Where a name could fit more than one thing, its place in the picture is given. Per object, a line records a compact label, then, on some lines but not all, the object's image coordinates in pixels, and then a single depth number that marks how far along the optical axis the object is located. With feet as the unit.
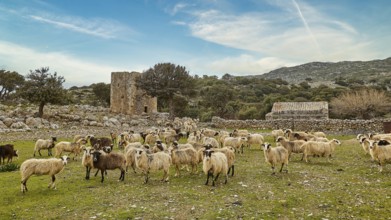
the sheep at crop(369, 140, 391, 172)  49.29
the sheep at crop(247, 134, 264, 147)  77.92
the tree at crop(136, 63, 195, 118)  175.83
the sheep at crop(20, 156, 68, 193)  40.47
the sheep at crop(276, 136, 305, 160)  61.21
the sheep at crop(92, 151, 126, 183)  46.60
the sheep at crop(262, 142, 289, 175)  49.70
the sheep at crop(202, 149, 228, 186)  43.19
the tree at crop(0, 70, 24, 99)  250.78
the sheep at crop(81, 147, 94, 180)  48.19
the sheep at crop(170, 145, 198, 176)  49.57
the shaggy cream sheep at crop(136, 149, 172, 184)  45.88
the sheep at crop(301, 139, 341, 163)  58.29
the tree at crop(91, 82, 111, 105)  284.00
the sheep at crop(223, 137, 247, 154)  70.64
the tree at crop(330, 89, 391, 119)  168.35
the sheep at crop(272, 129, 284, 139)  93.04
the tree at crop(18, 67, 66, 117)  141.79
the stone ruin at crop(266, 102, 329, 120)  168.04
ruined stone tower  193.57
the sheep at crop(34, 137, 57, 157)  67.62
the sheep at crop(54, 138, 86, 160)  62.95
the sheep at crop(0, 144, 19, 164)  59.67
